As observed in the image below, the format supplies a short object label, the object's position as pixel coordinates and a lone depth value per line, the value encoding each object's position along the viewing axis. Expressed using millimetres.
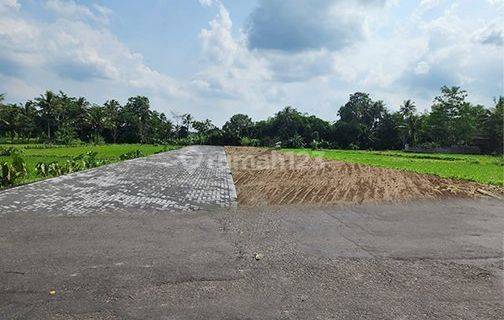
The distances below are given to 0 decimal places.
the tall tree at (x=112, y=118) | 68019
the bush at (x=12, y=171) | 13742
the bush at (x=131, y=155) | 29259
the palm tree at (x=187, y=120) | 81625
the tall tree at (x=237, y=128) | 70500
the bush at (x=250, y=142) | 67125
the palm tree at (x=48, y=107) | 62972
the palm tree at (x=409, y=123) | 61406
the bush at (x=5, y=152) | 32062
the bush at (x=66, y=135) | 58412
